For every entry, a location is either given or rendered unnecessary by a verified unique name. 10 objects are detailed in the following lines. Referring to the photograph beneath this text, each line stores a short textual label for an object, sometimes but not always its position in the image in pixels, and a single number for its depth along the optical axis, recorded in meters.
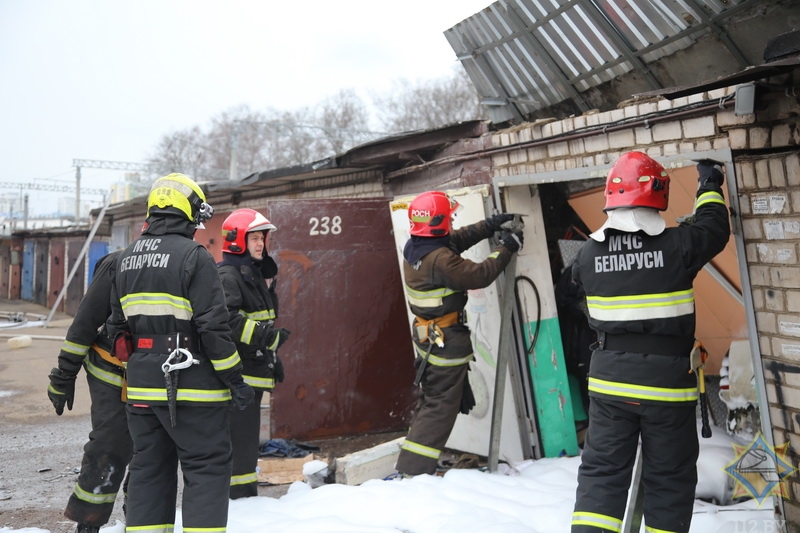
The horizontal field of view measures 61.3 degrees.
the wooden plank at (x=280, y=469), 5.24
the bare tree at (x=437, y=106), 35.59
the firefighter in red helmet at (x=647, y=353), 3.02
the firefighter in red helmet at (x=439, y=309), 4.57
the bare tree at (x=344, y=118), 42.59
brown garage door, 6.19
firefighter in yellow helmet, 3.31
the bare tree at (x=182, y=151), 49.88
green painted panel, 5.08
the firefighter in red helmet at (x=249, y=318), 4.33
